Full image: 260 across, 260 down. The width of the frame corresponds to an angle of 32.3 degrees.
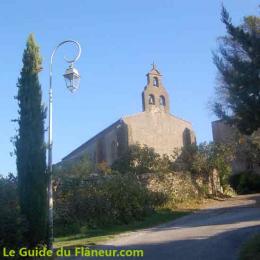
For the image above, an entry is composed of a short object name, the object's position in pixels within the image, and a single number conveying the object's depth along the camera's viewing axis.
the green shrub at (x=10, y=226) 12.29
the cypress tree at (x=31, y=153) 13.19
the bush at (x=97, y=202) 21.05
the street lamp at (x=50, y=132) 13.27
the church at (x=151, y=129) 46.50
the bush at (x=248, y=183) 37.06
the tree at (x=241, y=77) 11.62
